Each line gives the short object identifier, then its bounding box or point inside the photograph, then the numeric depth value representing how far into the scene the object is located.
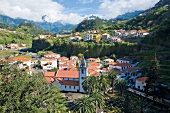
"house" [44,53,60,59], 99.61
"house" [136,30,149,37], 97.61
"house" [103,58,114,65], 80.24
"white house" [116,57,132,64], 76.11
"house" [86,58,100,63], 85.15
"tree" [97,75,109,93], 46.07
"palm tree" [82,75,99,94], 43.84
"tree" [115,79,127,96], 46.53
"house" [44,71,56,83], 54.00
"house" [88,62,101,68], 73.46
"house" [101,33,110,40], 109.60
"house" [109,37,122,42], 98.66
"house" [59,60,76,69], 77.82
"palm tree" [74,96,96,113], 34.66
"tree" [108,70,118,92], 51.48
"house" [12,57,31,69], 82.78
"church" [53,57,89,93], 48.34
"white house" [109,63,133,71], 69.94
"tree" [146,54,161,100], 44.28
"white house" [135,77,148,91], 51.17
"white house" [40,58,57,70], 81.69
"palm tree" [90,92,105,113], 38.16
